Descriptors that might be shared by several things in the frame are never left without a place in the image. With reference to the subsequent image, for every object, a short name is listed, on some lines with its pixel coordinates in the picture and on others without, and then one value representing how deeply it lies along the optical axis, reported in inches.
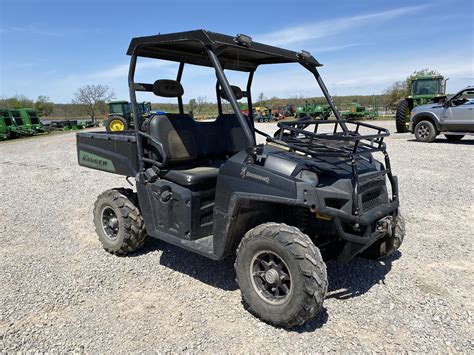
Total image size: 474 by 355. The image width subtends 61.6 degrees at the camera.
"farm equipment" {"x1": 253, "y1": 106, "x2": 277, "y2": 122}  1404.0
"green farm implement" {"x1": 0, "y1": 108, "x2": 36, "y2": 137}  911.0
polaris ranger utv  116.0
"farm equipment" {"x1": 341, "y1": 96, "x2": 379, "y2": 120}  1197.7
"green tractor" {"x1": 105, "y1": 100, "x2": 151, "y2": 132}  751.0
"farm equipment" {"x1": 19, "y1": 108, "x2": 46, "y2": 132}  962.1
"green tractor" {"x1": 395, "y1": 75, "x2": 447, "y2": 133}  683.4
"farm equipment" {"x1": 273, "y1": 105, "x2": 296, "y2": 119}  1499.8
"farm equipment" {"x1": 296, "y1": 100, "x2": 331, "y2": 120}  1248.8
